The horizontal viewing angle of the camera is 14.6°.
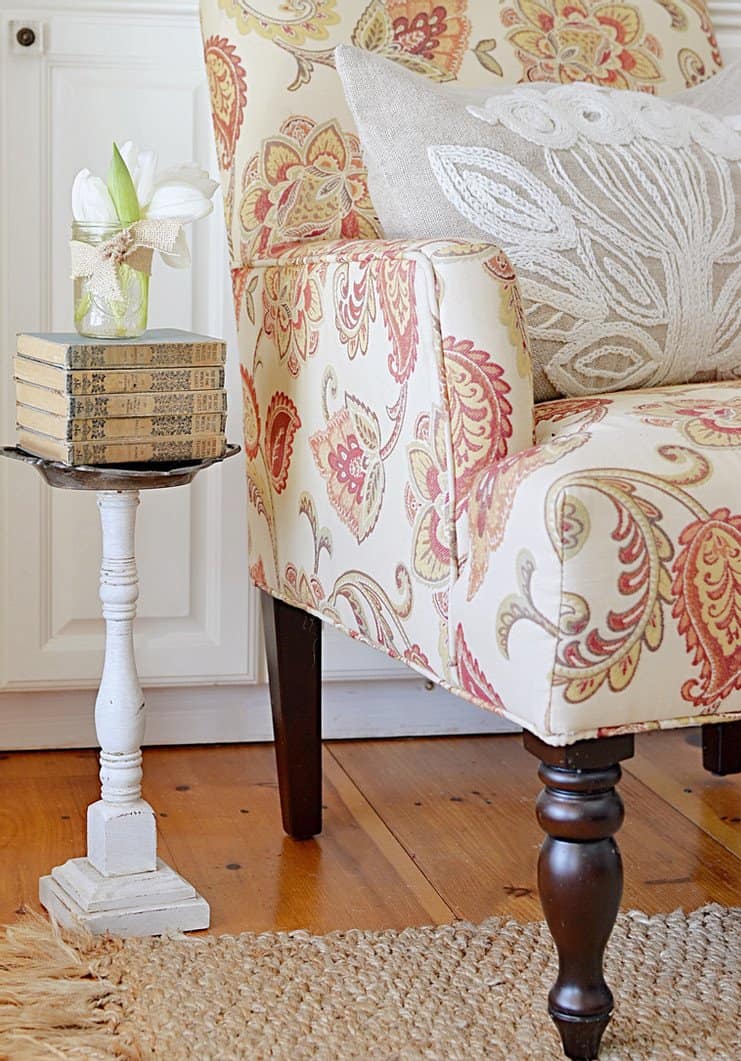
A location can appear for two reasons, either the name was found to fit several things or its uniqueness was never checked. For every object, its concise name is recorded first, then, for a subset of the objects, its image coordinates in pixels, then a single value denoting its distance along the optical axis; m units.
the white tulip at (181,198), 2.45
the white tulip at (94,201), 2.43
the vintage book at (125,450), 2.39
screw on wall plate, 2.80
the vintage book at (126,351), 2.38
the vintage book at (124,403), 2.38
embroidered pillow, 2.43
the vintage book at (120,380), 2.38
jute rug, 2.29
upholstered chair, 2.16
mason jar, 2.44
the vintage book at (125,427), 2.39
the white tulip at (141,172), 2.45
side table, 2.48
